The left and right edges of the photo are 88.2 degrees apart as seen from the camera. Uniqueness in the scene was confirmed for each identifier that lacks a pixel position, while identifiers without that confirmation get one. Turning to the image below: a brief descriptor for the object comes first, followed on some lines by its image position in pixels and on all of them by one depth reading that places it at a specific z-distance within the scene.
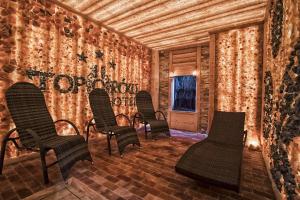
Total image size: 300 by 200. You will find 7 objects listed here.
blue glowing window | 6.24
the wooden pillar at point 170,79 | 6.57
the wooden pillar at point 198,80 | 5.88
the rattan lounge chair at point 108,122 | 3.36
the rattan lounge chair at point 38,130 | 2.27
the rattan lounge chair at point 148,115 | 4.52
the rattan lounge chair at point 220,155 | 1.96
